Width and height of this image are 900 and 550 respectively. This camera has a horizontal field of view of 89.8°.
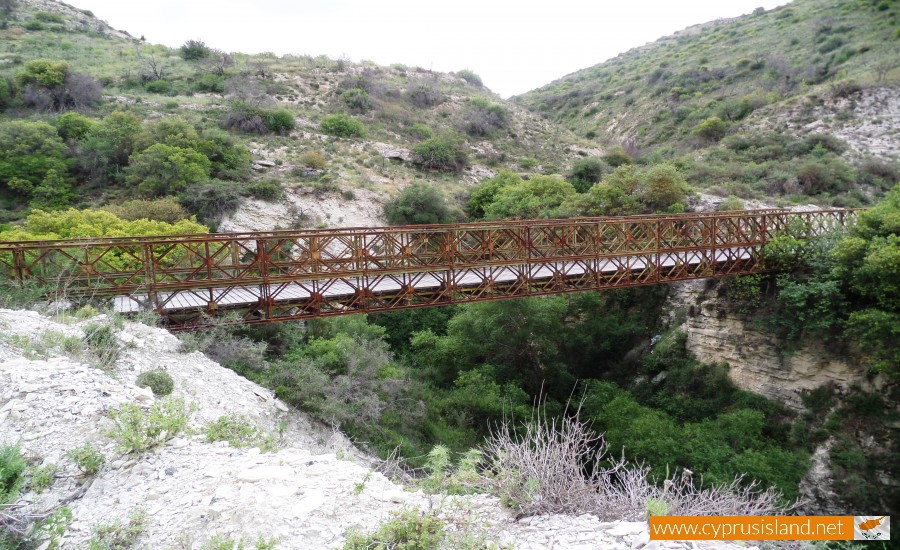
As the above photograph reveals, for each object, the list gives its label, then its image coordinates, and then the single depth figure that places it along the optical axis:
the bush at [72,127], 25.65
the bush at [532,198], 26.09
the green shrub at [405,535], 4.26
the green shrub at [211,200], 22.36
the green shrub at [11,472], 4.32
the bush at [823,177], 25.73
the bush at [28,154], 22.12
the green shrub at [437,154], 35.75
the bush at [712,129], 36.06
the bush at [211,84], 38.34
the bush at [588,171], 33.66
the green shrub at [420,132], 40.28
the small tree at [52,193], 21.67
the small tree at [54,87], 29.05
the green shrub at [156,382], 7.36
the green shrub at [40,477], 4.72
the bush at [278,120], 33.69
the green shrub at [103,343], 7.45
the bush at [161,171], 22.73
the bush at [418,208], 27.66
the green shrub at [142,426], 5.40
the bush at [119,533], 4.23
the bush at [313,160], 30.23
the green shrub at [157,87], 36.87
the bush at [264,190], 25.55
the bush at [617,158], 37.75
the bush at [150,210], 19.28
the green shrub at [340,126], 36.28
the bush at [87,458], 4.99
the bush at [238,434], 6.15
